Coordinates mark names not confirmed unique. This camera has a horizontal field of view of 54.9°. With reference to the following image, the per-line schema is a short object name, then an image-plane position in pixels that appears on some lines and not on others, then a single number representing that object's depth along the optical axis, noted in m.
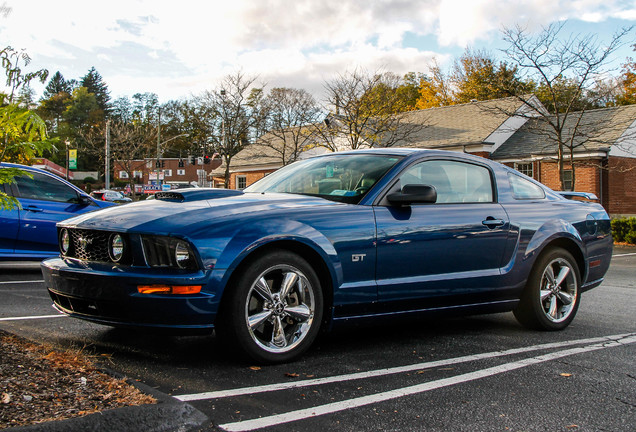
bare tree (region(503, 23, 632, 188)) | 21.73
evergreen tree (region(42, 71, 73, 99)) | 143.00
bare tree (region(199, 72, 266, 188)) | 42.16
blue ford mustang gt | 3.89
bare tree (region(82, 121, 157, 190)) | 58.38
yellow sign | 56.41
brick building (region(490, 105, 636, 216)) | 28.97
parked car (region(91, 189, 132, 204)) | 47.59
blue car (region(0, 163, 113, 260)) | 9.12
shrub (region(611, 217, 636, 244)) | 21.12
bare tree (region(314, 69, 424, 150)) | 31.77
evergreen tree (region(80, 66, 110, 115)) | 135.25
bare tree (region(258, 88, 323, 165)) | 41.00
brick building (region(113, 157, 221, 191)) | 110.52
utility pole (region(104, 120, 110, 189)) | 50.59
